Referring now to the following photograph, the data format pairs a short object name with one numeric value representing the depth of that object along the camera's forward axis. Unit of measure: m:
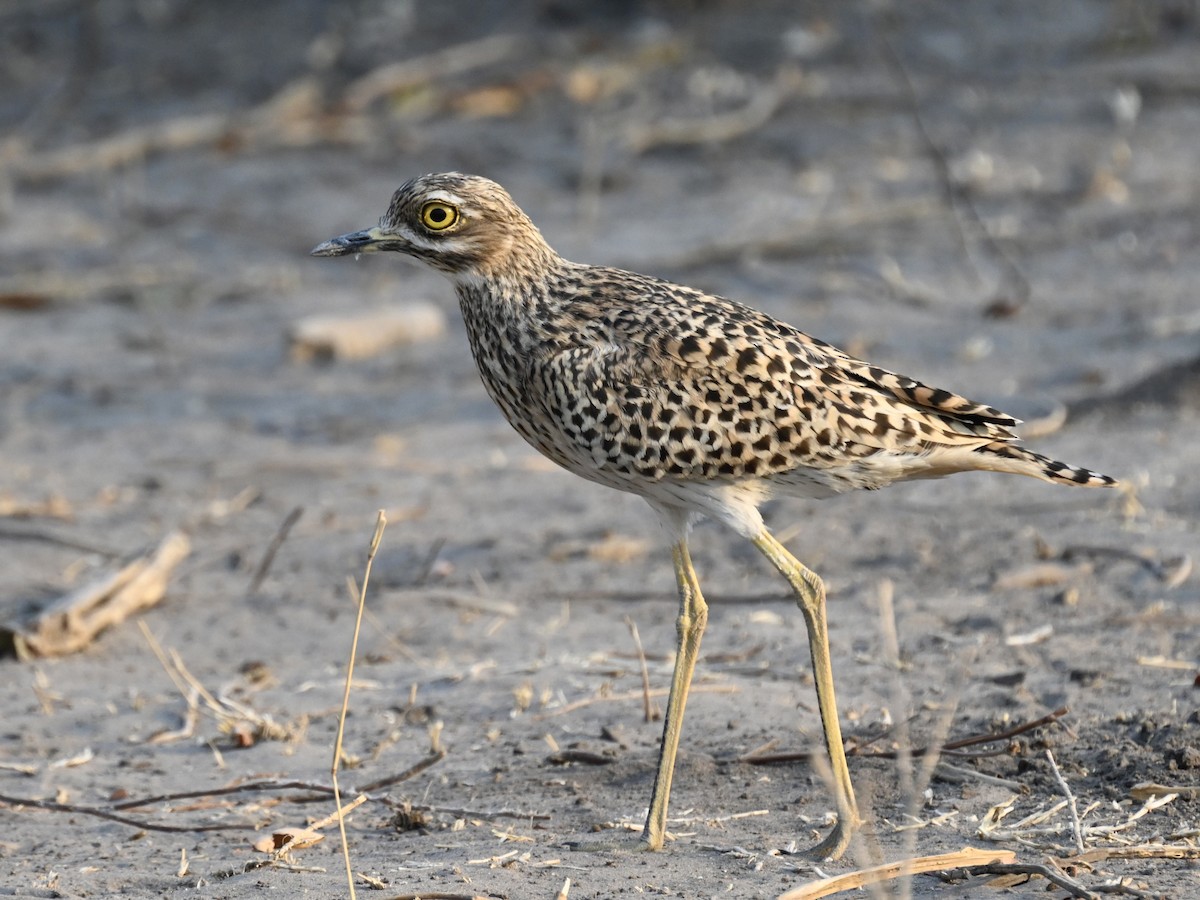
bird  9.31
